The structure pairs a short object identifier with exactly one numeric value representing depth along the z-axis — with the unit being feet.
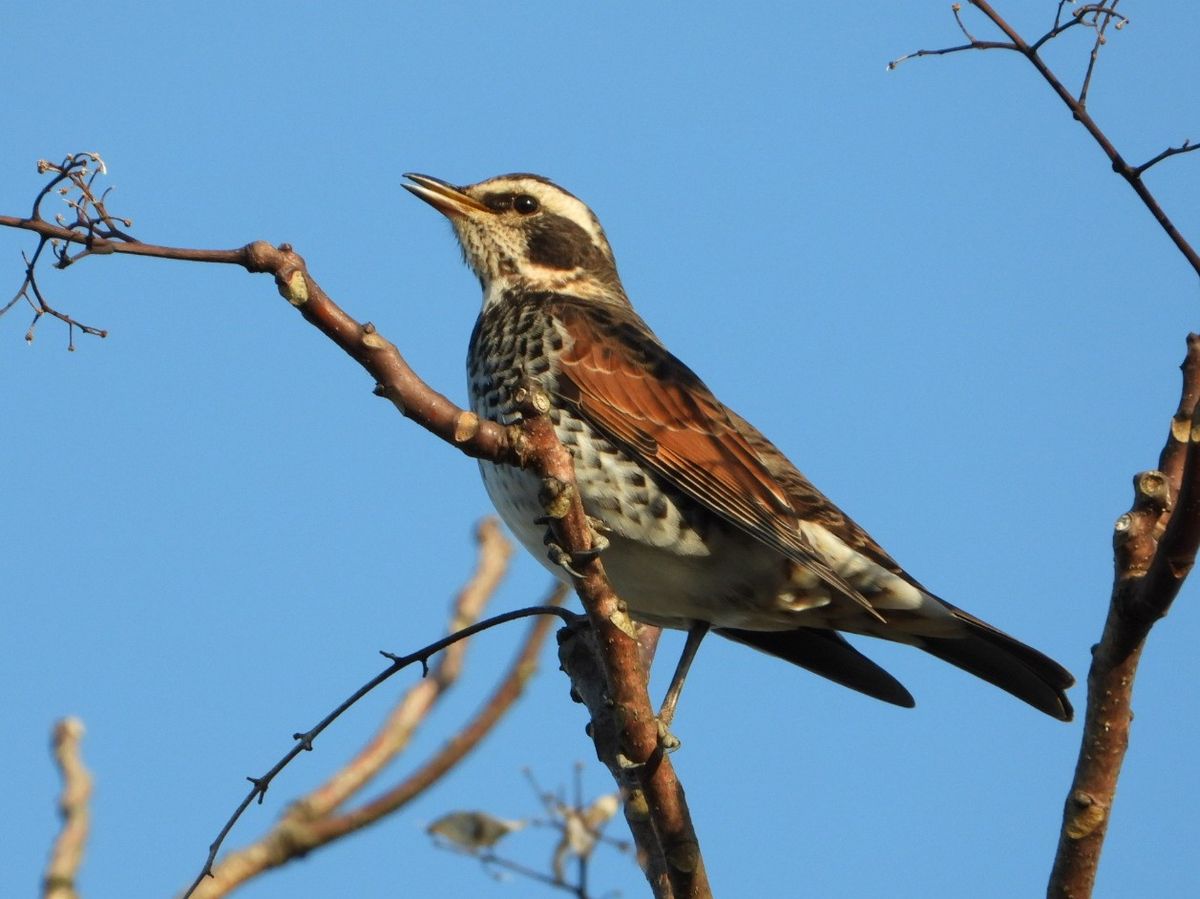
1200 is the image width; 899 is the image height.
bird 42.42
